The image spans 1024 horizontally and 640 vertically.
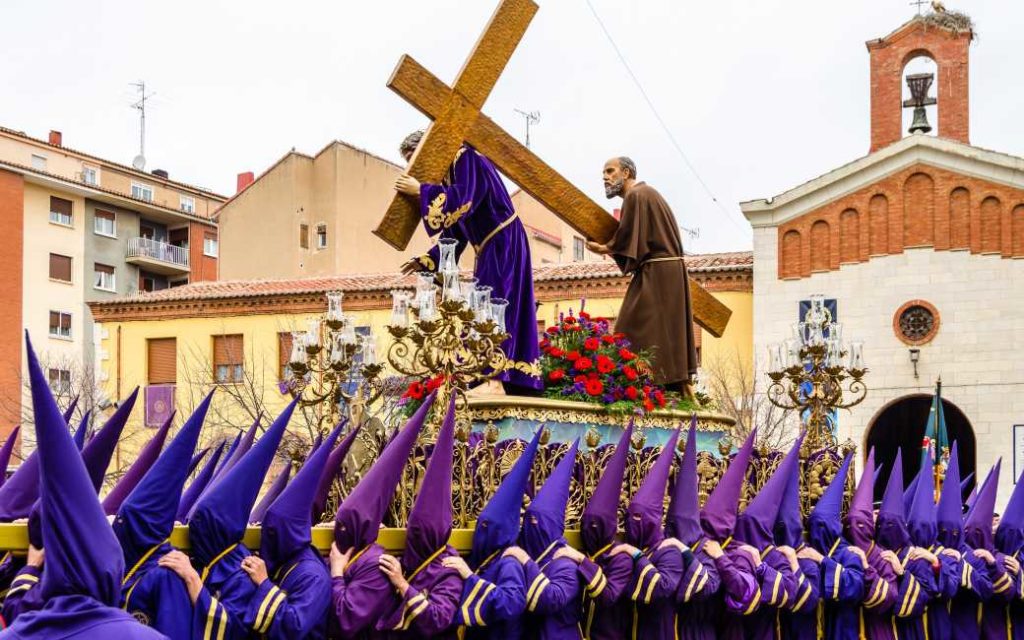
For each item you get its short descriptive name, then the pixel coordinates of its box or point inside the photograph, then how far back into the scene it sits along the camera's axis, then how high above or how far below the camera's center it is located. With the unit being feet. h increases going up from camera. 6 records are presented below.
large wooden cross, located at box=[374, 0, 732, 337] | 28.32 +4.27
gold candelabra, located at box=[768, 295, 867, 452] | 35.12 -0.85
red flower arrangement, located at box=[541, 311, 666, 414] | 28.86 -0.78
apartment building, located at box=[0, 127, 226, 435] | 126.11 +9.29
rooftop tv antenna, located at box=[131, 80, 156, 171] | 156.70 +20.31
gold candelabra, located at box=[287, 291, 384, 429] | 29.07 -0.54
